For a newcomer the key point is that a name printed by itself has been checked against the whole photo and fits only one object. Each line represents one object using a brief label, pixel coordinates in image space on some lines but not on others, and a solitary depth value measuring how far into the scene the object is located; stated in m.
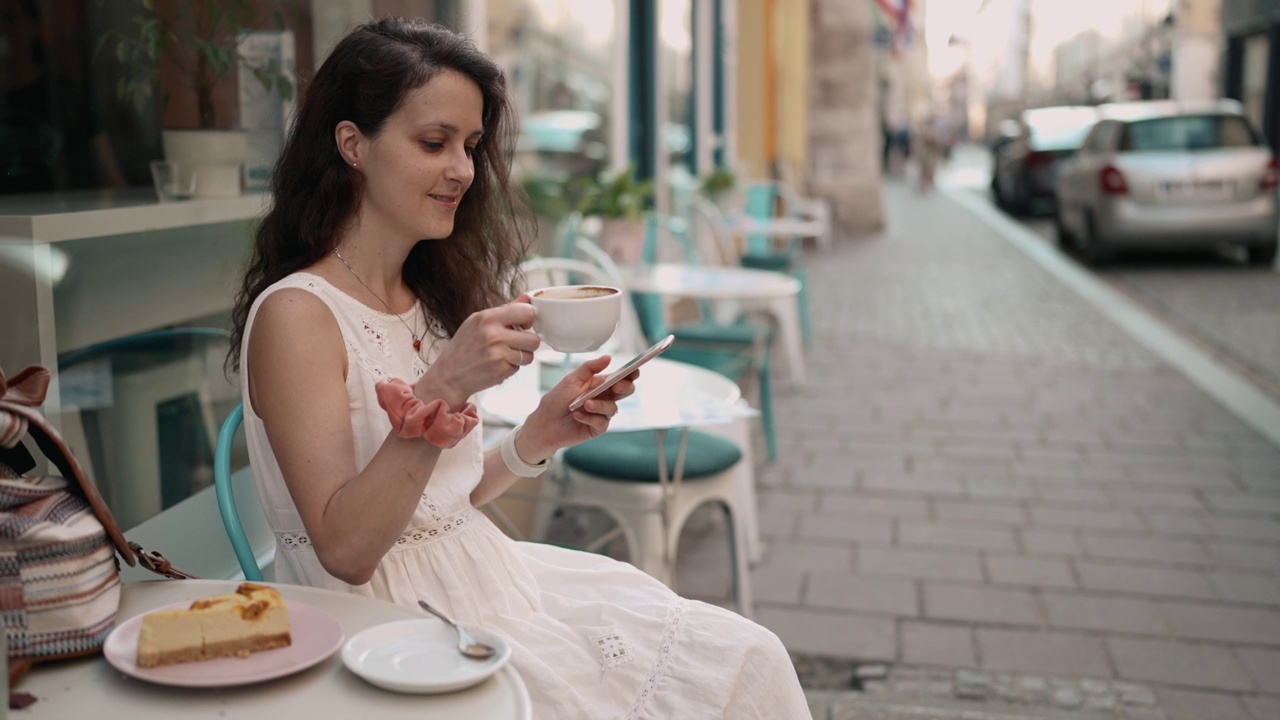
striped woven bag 1.12
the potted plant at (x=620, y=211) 4.87
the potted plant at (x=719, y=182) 7.66
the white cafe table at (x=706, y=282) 4.54
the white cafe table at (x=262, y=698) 1.12
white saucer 1.17
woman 1.50
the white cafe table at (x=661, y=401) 2.62
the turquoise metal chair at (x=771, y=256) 7.44
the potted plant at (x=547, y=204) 4.99
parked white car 10.50
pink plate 1.14
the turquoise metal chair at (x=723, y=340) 4.84
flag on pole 14.02
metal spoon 1.24
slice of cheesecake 1.16
